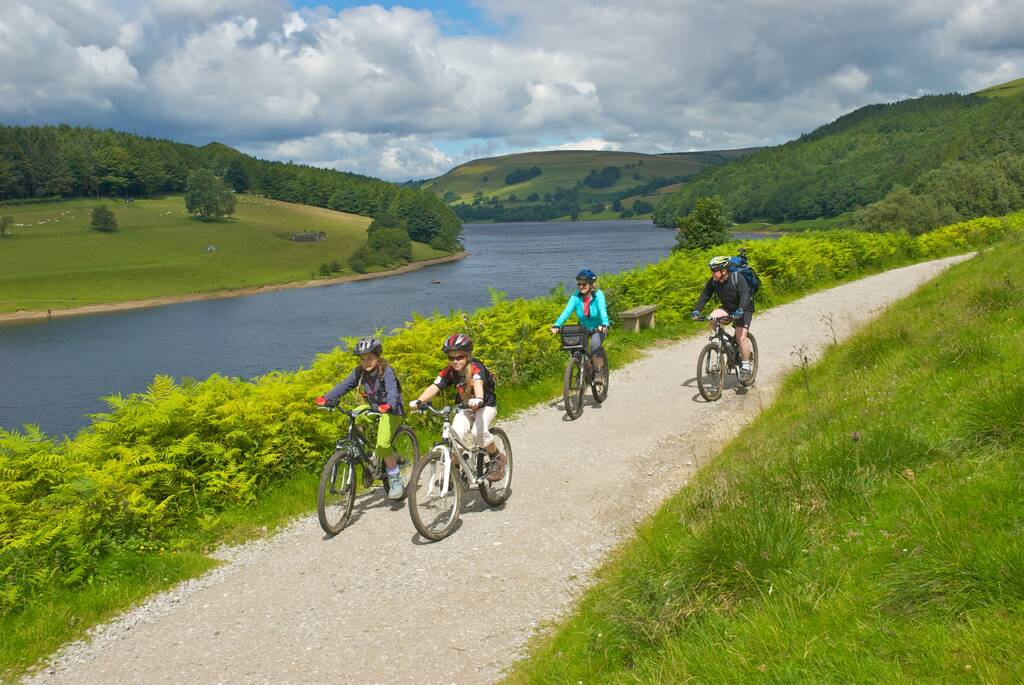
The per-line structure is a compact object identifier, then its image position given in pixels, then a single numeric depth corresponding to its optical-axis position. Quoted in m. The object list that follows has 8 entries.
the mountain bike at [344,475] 7.25
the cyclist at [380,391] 7.53
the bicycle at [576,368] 10.96
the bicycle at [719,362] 11.43
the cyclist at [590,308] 11.25
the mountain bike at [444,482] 7.03
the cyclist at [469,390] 7.34
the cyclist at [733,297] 11.33
